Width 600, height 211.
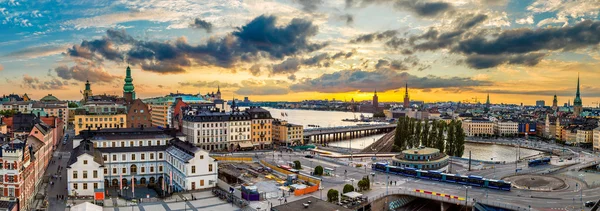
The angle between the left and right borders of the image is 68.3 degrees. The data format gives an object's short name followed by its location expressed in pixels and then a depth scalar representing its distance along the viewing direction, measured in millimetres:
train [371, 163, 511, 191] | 57344
